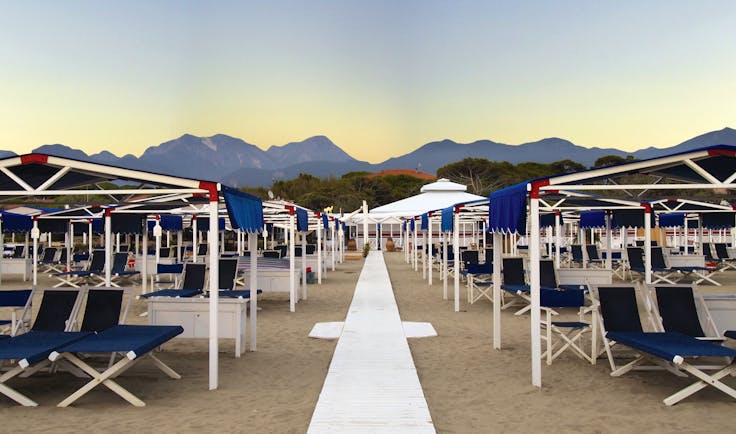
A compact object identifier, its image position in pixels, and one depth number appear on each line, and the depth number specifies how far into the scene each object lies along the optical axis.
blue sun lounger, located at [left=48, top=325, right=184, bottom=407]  4.91
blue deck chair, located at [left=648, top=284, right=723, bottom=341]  6.29
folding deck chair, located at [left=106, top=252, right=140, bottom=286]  14.68
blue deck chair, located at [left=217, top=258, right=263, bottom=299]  10.44
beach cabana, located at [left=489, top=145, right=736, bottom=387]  5.34
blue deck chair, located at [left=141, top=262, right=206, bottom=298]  10.52
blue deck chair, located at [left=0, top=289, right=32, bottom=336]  6.63
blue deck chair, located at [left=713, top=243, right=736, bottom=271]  18.91
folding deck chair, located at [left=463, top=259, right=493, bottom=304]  11.89
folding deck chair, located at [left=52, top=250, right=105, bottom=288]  14.46
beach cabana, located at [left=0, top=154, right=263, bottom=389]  5.40
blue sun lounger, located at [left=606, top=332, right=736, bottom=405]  4.97
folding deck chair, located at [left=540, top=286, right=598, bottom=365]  6.55
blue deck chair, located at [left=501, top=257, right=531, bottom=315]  11.09
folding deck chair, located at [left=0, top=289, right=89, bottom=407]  4.81
